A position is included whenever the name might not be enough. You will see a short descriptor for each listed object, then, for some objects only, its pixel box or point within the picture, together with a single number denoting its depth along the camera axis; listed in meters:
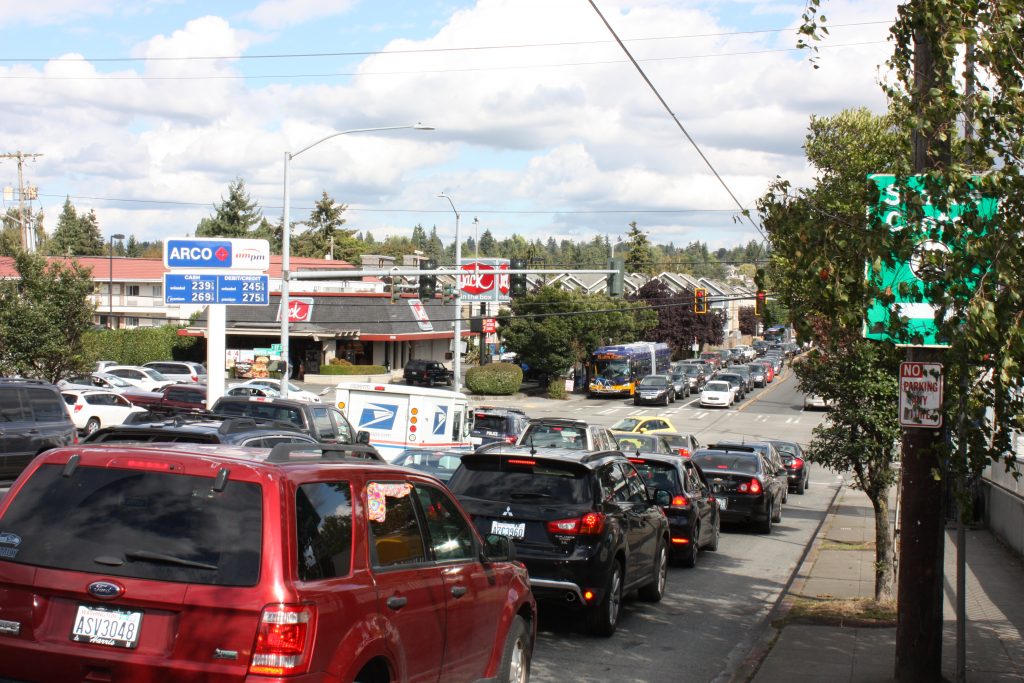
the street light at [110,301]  69.03
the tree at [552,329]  63.56
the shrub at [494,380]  63.38
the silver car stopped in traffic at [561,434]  22.67
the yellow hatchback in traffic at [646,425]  35.25
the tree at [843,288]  7.86
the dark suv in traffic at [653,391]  61.28
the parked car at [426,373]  64.56
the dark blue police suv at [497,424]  29.52
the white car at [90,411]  32.88
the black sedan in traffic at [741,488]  20.75
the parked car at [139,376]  50.28
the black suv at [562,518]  10.32
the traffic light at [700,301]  38.44
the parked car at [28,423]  16.84
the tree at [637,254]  140.75
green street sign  7.01
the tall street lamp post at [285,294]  32.62
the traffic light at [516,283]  36.62
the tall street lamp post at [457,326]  45.62
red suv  4.62
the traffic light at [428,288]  34.24
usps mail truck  26.77
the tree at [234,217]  106.02
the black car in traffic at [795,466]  31.11
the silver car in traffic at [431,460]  18.11
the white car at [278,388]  46.34
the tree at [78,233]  129.75
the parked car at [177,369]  55.47
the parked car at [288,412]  20.94
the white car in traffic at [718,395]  61.94
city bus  65.50
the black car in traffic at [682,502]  15.91
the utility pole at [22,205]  62.40
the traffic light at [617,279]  34.24
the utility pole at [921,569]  8.77
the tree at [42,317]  36.25
